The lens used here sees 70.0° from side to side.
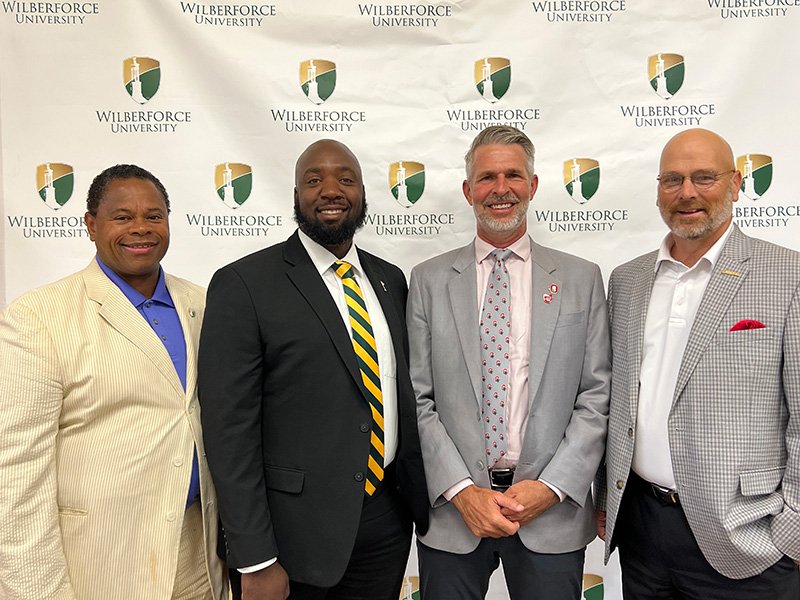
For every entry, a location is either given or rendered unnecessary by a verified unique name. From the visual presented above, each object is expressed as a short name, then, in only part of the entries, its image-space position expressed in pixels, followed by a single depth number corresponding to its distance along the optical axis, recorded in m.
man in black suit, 1.64
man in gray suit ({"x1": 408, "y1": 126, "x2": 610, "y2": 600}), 1.88
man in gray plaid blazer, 1.68
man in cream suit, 1.52
